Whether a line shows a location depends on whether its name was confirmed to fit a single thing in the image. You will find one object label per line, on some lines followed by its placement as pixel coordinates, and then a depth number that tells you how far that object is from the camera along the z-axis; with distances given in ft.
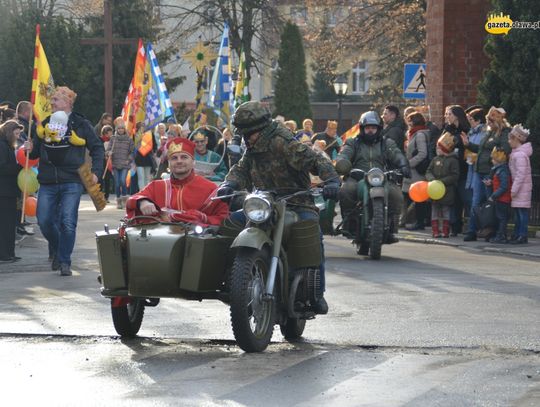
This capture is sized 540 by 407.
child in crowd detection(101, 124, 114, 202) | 99.60
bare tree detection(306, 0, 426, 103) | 141.08
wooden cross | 135.64
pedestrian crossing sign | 89.45
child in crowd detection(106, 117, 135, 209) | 96.32
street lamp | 151.64
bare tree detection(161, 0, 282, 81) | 180.04
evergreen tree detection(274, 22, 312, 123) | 195.21
